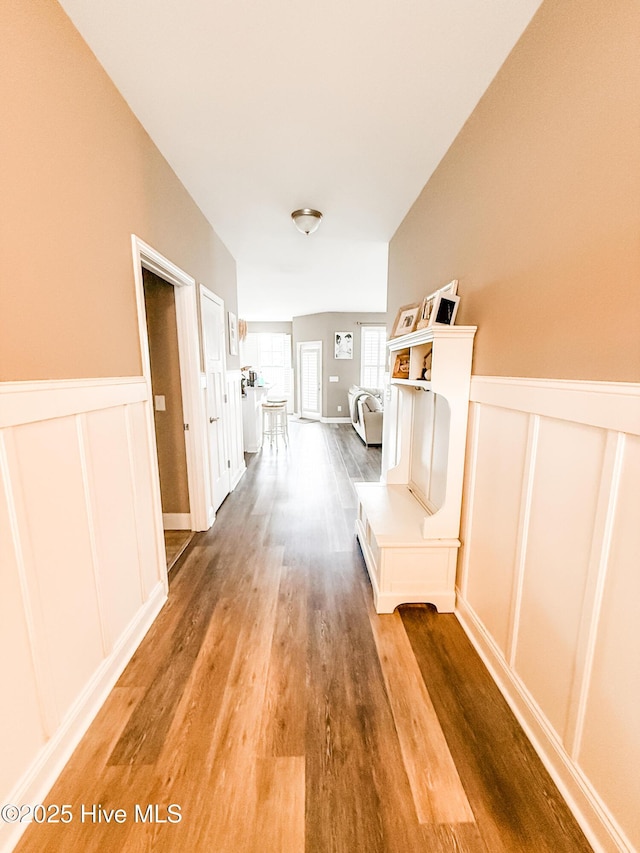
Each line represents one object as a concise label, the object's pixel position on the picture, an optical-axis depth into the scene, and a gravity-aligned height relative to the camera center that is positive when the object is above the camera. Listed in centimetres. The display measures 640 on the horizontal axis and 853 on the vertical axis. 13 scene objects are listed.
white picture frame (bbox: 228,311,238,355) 396 +42
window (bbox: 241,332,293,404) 982 +37
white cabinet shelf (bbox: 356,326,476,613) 173 -84
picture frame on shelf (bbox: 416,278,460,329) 181 +34
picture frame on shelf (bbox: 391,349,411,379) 248 +4
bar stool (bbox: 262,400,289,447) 574 -70
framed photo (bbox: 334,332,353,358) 855 +62
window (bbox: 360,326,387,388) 870 +38
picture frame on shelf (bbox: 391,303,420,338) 226 +35
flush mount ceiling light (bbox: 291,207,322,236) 274 +121
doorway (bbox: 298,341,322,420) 887 -21
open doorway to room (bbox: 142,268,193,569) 267 -33
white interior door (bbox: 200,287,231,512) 305 -19
